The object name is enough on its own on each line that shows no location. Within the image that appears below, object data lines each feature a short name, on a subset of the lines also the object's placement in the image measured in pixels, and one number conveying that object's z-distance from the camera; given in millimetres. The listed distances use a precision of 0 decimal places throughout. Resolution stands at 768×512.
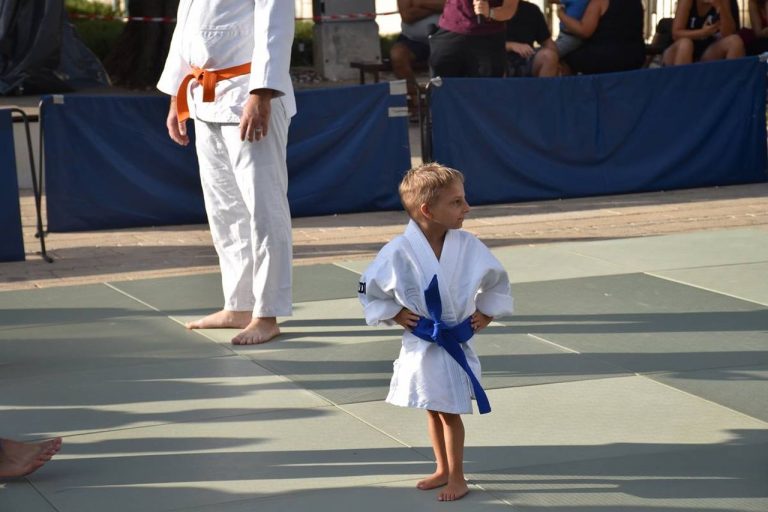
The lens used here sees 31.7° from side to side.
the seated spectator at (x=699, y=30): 13609
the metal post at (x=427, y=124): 10633
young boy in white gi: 4453
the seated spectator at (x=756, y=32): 14195
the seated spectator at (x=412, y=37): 15445
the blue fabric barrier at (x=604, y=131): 10828
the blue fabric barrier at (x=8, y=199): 9070
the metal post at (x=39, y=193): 9211
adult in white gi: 6355
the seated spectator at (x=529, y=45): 13086
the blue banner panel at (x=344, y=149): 10586
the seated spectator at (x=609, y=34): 12906
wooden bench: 16234
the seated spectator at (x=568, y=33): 13000
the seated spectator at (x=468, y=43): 11578
